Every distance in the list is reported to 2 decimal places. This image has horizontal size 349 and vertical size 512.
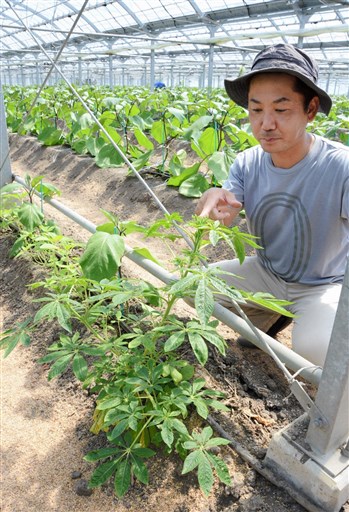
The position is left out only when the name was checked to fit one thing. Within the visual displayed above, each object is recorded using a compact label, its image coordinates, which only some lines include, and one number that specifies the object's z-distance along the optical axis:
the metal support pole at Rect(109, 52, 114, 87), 12.52
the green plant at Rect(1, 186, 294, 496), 0.99
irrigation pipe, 1.07
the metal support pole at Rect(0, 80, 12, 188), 3.02
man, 1.29
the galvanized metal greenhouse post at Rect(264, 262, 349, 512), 0.91
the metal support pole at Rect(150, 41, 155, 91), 9.92
